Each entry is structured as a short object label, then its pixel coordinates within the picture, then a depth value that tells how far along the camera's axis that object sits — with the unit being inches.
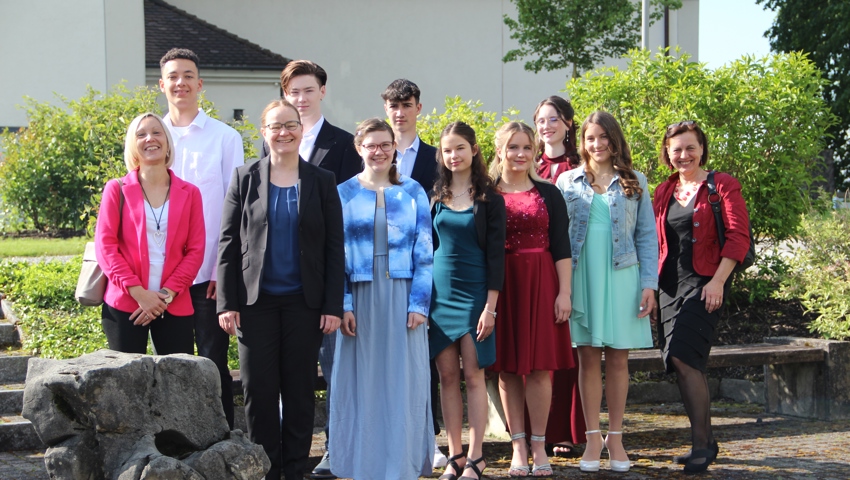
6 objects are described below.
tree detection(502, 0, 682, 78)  951.0
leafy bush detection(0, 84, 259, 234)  570.3
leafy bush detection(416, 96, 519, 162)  342.0
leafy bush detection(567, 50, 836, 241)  359.3
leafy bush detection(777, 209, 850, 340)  315.6
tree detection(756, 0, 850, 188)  1250.6
